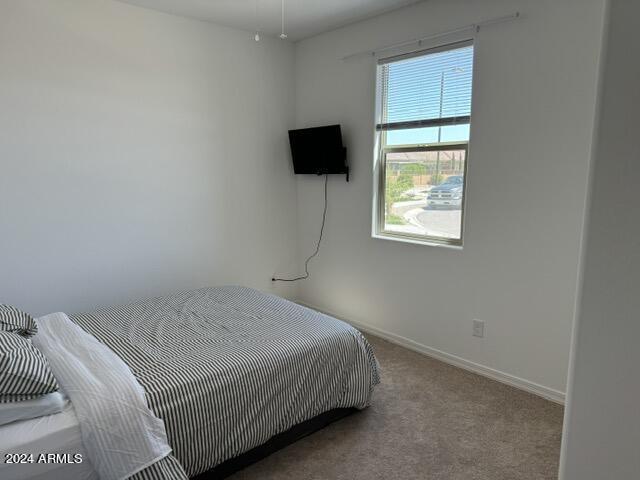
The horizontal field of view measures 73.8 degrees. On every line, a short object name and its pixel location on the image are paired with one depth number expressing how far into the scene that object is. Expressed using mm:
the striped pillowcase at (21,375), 1490
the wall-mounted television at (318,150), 3705
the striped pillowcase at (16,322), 1949
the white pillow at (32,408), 1490
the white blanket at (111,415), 1527
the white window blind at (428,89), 2943
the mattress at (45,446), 1424
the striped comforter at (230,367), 1796
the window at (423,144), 3005
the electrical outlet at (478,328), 3002
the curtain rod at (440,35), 2634
